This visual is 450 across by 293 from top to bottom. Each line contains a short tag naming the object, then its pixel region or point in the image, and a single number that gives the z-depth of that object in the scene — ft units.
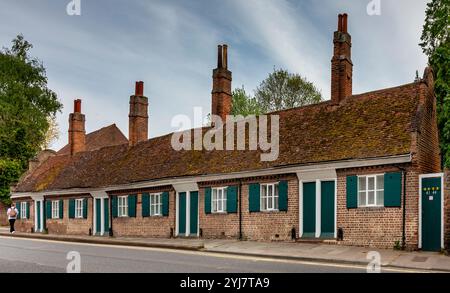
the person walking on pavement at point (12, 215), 107.86
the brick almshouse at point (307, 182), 58.65
